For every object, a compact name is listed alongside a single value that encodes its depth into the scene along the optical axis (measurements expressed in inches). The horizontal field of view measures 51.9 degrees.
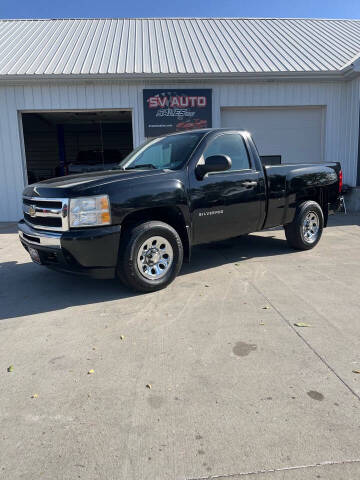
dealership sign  404.5
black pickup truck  162.1
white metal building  398.3
